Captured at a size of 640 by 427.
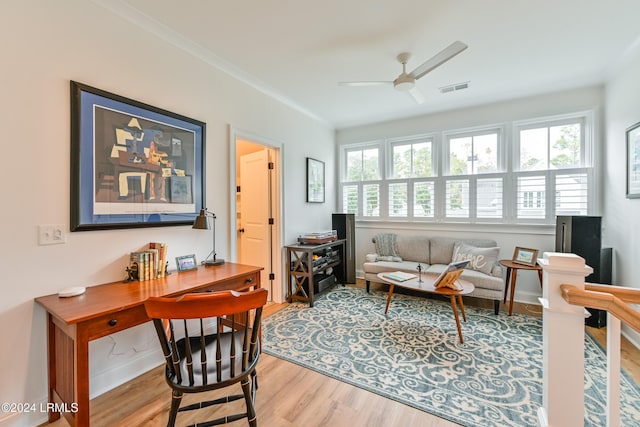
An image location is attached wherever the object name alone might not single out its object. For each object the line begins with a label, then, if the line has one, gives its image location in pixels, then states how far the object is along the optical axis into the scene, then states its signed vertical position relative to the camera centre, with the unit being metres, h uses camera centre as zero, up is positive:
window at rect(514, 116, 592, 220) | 3.40 +0.60
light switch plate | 1.64 -0.15
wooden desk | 1.32 -0.60
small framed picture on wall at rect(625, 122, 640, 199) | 2.46 +0.49
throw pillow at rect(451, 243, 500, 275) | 3.42 -0.61
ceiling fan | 2.08 +1.28
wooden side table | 3.14 -0.68
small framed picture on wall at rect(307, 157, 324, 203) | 4.23 +0.52
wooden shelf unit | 3.49 -0.77
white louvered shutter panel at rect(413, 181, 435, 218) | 4.29 +0.21
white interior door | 3.72 -0.01
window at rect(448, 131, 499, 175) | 3.89 +0.89
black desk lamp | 2.26 -0.12
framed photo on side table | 3.26 -0.57
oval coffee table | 2.61 -0.80
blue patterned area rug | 1.74 -1.26
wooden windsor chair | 1.26 -0.79
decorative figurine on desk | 1.99 -0.46
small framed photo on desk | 2.28 -0.45
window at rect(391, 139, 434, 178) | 4.35 +0.89
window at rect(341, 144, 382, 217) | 4.79 +0.57
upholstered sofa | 3.23 -0.69
